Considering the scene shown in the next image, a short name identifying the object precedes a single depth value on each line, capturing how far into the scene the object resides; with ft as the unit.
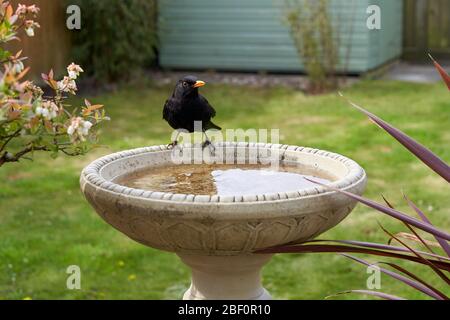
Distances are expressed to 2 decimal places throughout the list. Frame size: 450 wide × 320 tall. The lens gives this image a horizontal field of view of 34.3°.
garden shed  37.37
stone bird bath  8.68
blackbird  10.41
